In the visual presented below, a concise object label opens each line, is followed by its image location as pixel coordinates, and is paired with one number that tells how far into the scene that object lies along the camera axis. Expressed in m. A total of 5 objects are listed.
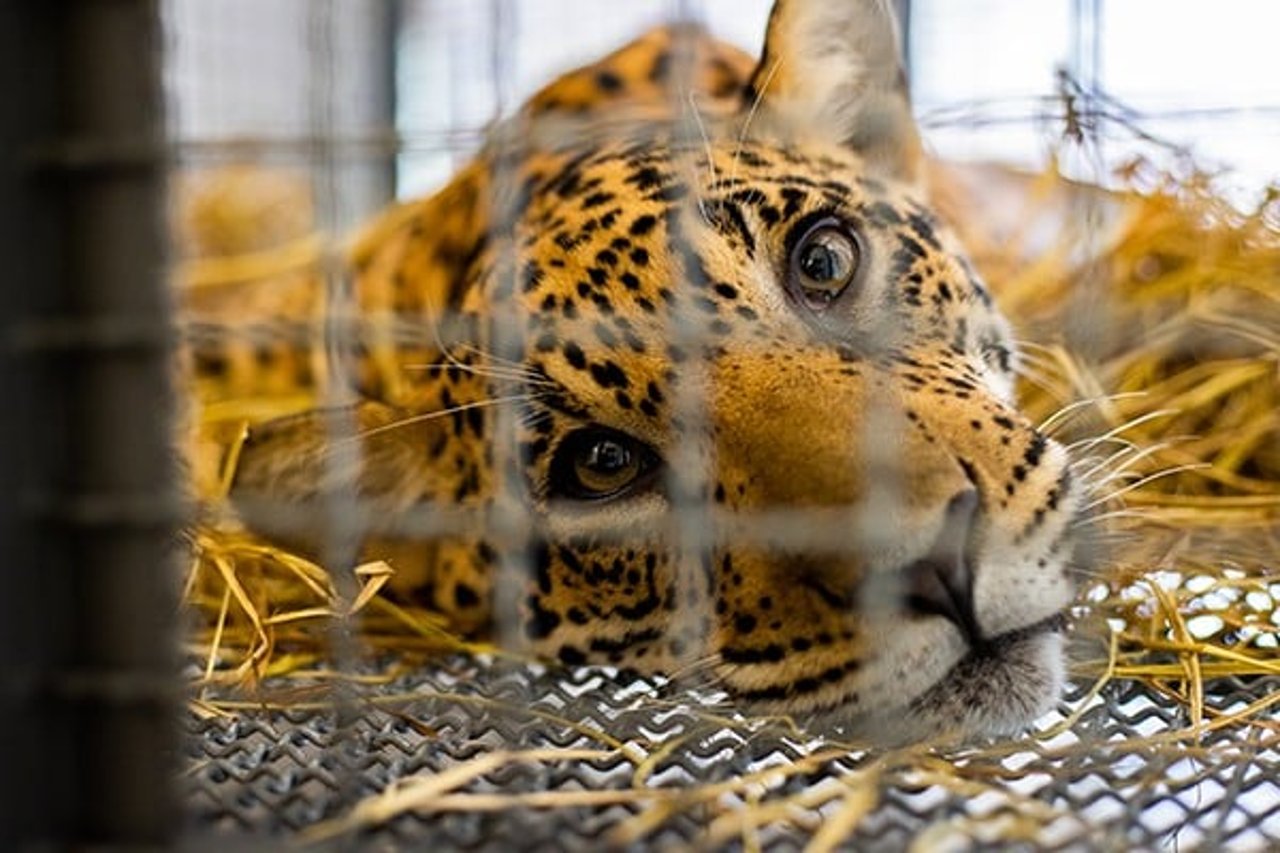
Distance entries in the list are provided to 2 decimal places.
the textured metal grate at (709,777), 0.45
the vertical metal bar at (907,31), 0.53
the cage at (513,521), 0.45
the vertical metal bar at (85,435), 0.45
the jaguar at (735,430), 0.50
